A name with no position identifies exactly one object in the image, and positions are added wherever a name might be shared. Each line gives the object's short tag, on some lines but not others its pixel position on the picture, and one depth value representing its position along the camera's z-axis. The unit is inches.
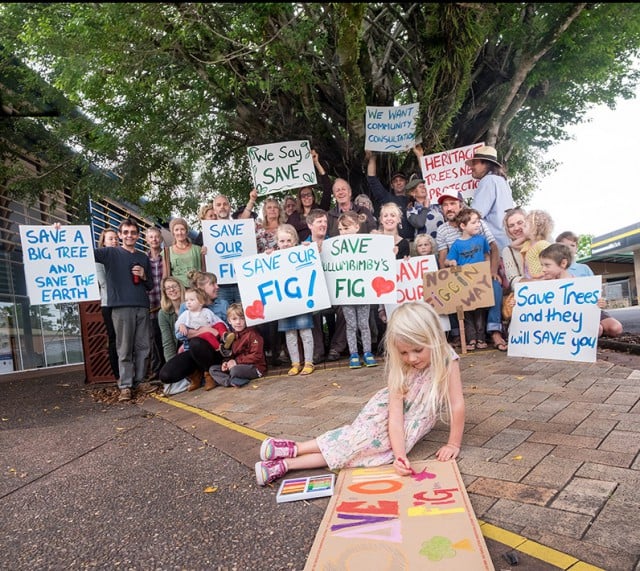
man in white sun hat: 226.4
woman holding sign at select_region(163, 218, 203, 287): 245.1
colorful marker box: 89.8
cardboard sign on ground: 62.7
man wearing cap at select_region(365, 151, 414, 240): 261.9
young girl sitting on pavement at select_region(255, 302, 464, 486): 94.0
